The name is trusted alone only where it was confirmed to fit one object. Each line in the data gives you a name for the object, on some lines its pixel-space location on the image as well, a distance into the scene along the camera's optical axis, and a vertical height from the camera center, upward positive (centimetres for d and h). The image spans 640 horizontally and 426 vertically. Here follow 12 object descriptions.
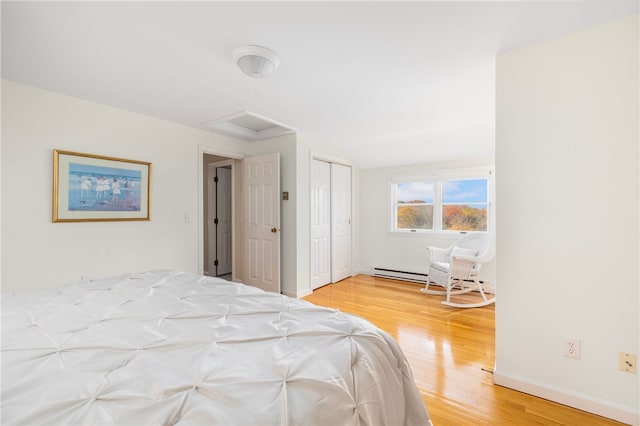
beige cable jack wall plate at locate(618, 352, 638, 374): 155 -85
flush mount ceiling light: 184 +106
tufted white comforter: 66 -46
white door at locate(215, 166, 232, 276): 519 -15
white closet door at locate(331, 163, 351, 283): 468 -17
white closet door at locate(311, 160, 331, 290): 423 -18
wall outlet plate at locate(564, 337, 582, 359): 170 -84
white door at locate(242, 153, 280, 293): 385 -14
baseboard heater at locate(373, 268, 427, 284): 466 -111
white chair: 341 -69
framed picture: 253 +24
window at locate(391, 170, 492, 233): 425 +16
